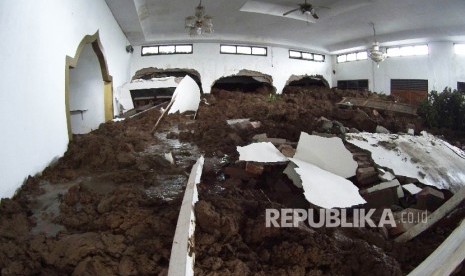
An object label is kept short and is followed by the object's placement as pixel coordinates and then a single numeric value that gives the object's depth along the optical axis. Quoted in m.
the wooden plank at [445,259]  1.32
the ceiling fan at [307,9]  6.71
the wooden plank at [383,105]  6.92
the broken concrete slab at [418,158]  2.81
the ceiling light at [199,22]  6.56
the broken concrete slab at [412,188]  2.49
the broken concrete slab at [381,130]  4.27
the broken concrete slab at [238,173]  2.74
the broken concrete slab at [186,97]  6.68
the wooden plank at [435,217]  1.87
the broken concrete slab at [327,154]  2.70
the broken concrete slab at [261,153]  2.77
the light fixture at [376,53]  9.26
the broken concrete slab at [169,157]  3.39
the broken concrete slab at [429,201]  2.25
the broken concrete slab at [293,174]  2.44
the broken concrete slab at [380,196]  2.35
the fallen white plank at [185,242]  1.32
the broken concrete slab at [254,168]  2.71
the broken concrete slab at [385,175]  2.63
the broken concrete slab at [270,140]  3.38
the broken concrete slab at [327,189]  2.10
